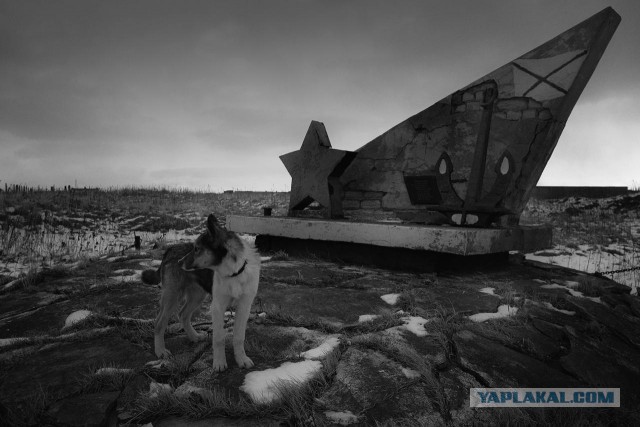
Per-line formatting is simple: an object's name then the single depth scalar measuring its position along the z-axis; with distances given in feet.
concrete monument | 14.12
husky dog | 6.28
